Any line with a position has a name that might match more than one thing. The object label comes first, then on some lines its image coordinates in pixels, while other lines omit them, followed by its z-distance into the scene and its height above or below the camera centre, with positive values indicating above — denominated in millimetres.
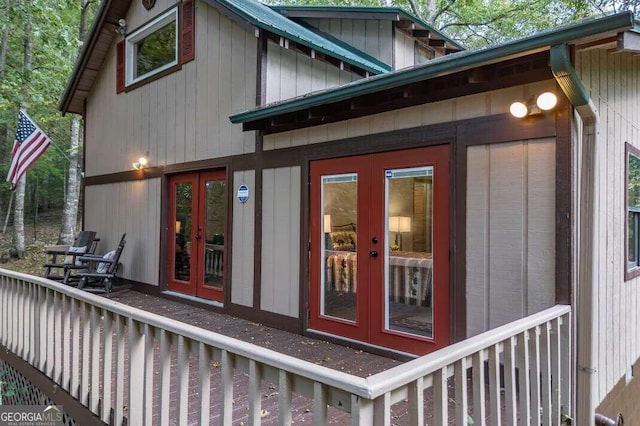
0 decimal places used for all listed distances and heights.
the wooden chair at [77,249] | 7630 -584
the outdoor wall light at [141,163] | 7613 +1011
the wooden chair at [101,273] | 7086 -929
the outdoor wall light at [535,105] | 3016 +855
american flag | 6473 +1082
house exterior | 3070 +358
